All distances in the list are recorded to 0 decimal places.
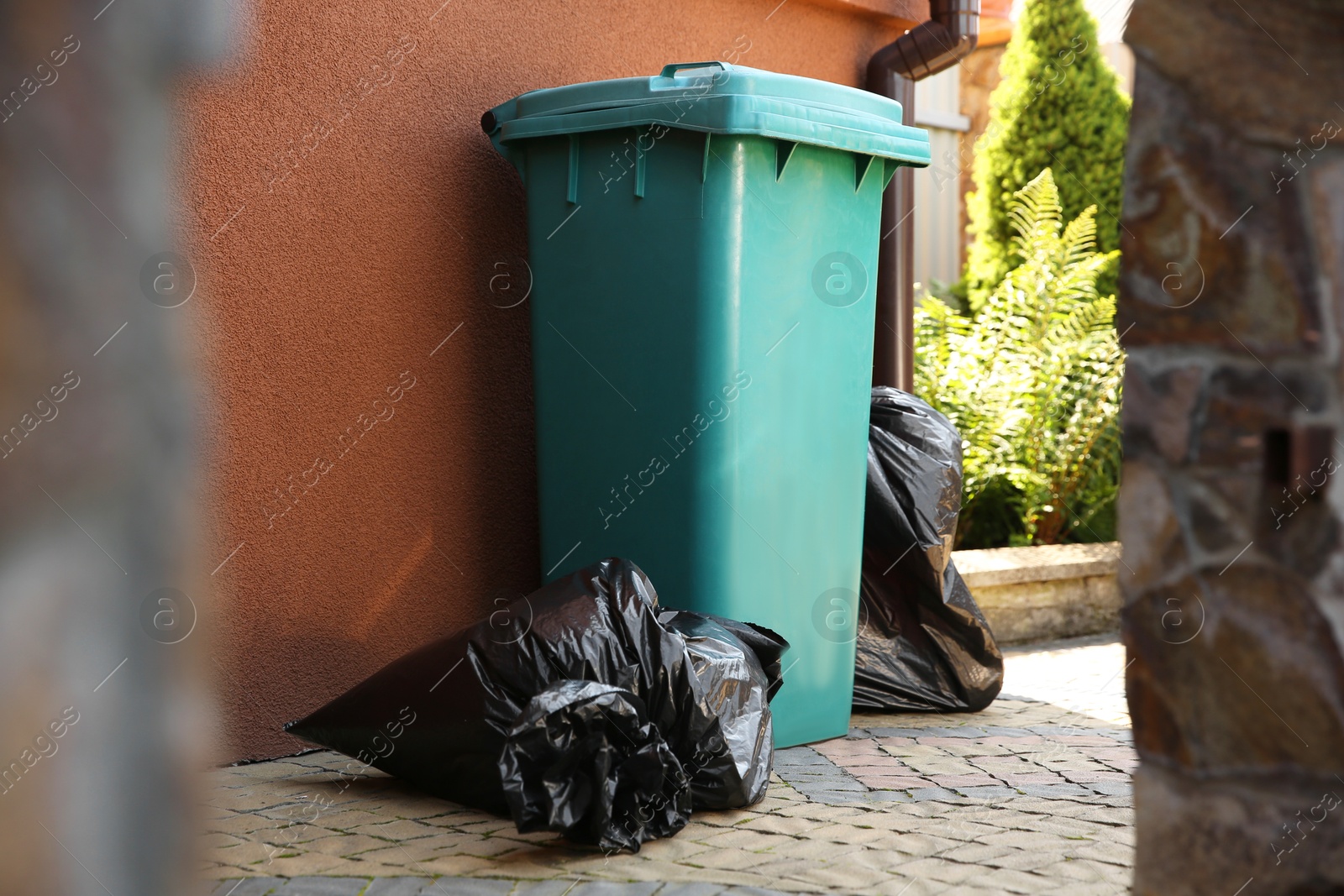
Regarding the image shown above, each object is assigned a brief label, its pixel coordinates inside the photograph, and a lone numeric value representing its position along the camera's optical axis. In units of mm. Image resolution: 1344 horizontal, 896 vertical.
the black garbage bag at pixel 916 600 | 3680
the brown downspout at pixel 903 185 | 4805
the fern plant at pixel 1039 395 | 5633
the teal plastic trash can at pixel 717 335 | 3006
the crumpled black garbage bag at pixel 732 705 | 2574
